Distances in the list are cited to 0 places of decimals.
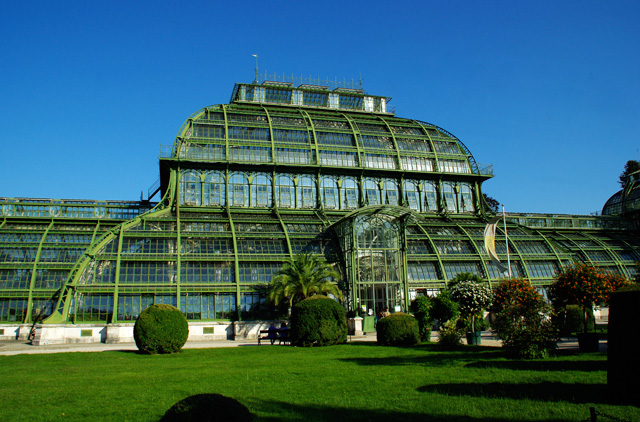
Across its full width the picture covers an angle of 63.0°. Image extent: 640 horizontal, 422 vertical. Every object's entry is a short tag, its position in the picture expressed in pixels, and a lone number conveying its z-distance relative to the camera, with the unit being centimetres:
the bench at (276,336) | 3406
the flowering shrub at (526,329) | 2272
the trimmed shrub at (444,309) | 3441
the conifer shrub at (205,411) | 917
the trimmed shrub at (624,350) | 1359
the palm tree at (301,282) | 4019
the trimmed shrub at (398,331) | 3139
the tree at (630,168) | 8919
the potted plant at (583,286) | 3027
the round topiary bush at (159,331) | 2906
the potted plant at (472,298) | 3400
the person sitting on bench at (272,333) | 3416
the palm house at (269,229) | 4166
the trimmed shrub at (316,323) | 3147
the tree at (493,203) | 9250
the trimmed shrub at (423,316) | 3453
